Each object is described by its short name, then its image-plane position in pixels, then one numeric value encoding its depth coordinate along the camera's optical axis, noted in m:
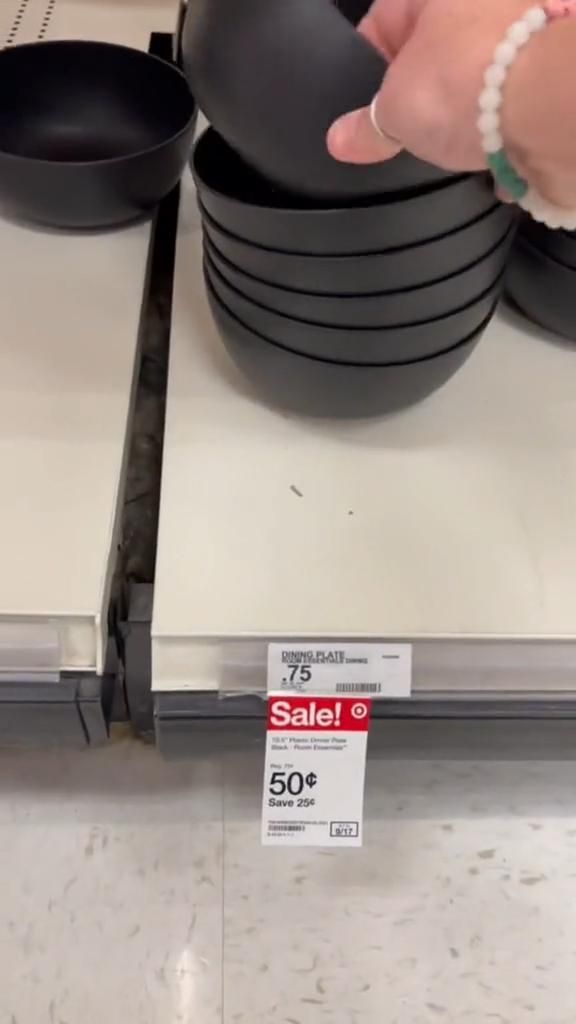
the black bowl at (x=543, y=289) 0.73
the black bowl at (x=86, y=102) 0.91
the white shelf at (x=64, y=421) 0.59
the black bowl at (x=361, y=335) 0.62
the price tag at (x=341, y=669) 0.59
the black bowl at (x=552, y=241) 0.70
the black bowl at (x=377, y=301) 0.60
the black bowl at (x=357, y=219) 0.56
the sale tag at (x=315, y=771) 0.62
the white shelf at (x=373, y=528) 0.60
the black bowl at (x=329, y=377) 0.64
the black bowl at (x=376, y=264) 0.58
